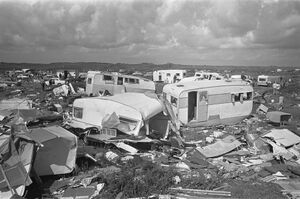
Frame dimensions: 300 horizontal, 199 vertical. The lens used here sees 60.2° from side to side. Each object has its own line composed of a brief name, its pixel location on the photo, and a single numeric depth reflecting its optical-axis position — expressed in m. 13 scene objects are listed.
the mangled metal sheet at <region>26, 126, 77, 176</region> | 7.80
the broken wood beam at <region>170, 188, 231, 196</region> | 7.18
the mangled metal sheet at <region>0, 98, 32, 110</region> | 18.09
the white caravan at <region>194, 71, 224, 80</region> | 30.05
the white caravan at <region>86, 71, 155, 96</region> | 24.06
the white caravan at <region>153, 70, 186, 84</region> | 42.28
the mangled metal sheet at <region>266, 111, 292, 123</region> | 16.52
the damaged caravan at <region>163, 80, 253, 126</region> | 15.28
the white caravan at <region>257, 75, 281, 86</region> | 43.38
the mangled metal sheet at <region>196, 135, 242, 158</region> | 10.86
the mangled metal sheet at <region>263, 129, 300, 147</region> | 11.30
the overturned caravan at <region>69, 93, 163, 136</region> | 11.67
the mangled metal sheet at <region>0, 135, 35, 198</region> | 6.23
